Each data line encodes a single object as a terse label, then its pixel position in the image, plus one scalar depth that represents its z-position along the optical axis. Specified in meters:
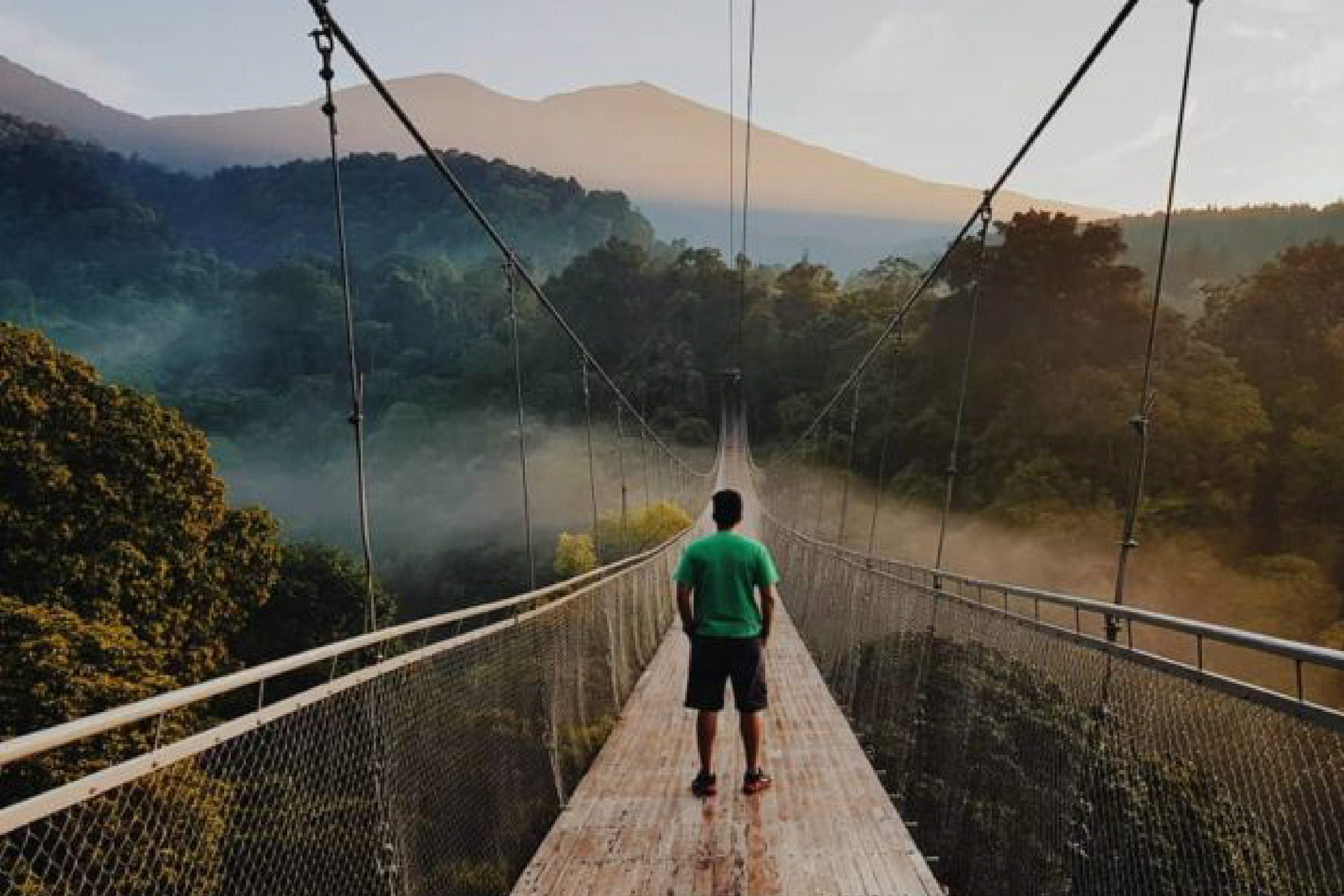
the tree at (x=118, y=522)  14.69
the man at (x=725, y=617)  3.77
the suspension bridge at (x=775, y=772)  1.57
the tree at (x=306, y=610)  23.53
